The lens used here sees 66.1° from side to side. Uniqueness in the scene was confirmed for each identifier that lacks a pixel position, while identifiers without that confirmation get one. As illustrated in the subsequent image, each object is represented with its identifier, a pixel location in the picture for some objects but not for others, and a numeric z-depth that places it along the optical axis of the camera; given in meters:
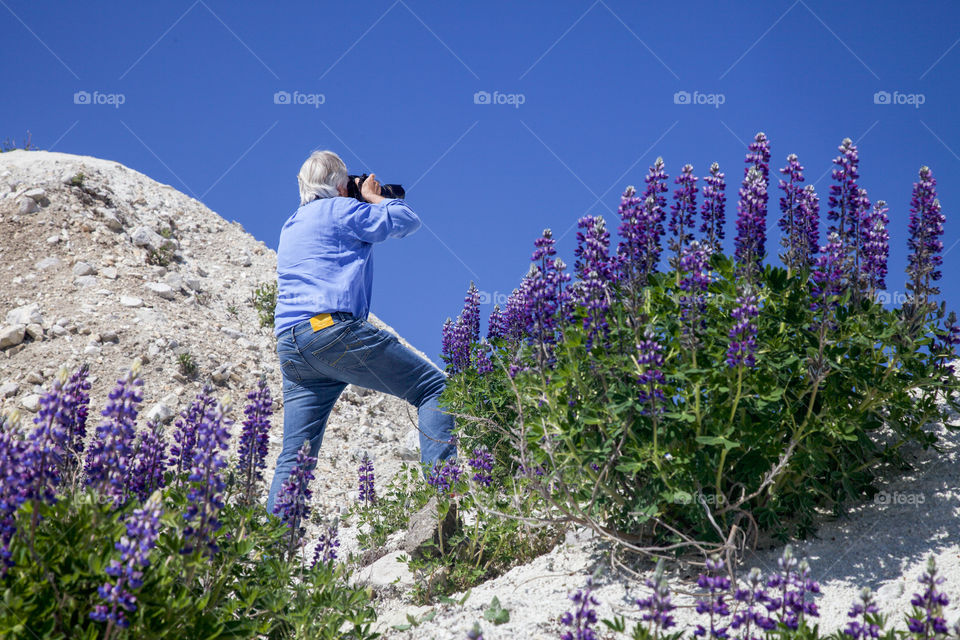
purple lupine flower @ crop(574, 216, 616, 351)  4.07
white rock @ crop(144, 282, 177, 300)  12.66
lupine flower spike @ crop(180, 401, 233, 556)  3.12
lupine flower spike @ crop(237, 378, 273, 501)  4.34
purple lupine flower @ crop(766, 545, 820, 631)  3.10
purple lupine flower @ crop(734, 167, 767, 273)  4.38
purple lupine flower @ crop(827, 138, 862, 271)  4.65
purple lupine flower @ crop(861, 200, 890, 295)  4.65
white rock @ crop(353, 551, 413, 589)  5.36
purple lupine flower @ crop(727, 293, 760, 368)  3.67
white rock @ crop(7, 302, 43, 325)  11.24
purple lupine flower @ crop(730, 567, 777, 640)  3.06
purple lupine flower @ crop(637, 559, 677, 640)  3.00
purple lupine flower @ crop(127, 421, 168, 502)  4.23
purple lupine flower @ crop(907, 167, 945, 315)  4.66
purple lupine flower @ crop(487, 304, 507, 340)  7.41
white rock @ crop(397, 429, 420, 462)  10.48
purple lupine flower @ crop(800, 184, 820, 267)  4.64
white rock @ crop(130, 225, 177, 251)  13.95
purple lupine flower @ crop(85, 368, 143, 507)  3.31
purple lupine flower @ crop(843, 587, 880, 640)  3.03
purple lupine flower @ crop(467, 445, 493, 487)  5.90
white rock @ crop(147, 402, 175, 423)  9.59
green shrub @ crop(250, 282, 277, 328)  13.22
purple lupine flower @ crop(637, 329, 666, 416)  3.72
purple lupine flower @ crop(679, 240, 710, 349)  3.86
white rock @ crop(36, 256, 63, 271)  12.72
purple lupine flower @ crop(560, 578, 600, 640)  3.02
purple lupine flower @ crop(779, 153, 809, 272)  4.64
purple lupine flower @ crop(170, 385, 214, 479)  4.22
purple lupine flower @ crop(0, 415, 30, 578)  2.99
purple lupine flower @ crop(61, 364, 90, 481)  3.91
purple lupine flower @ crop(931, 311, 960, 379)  4.55
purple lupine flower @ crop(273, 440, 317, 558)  4.40
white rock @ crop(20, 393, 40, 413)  9.40
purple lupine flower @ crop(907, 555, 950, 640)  3.02
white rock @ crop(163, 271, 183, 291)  13.15
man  6.19
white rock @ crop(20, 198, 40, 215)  13.74
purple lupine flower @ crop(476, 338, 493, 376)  6.85
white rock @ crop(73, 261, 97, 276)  12.58
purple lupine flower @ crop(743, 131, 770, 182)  4.58
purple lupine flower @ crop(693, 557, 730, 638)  3.10
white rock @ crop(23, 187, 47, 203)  13.95
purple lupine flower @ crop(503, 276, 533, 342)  6.19
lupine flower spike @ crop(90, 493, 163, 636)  2.73
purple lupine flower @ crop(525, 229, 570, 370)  4.35
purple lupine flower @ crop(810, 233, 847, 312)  4.04
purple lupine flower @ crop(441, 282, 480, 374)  7.35
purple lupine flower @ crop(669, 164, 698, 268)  4.47
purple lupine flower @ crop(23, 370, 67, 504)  3.08
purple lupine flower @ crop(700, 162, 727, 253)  4.50
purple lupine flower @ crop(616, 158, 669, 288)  4.26
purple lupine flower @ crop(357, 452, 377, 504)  7.21
